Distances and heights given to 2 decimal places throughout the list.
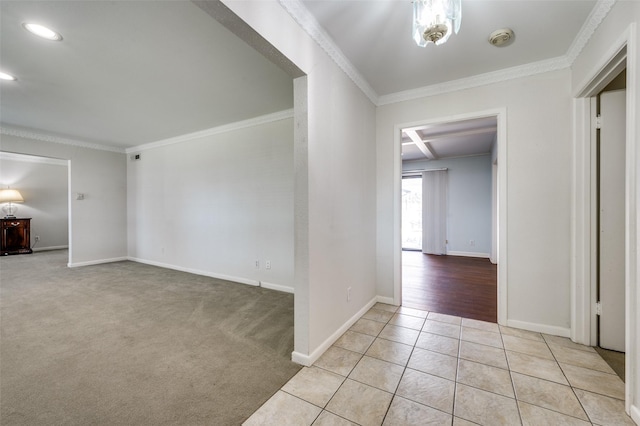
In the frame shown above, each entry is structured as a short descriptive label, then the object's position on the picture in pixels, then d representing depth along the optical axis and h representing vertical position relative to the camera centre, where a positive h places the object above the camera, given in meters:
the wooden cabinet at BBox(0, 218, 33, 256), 6.53 -0.65
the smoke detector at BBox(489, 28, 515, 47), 1.97 +1.39
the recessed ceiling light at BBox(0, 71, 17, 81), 2.62 +1.43
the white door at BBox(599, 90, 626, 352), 1.99 -0.08
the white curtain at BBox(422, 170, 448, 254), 6.88 -0.02
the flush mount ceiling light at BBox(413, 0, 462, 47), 1.39 +1.08
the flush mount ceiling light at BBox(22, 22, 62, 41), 1.93 +1.42
